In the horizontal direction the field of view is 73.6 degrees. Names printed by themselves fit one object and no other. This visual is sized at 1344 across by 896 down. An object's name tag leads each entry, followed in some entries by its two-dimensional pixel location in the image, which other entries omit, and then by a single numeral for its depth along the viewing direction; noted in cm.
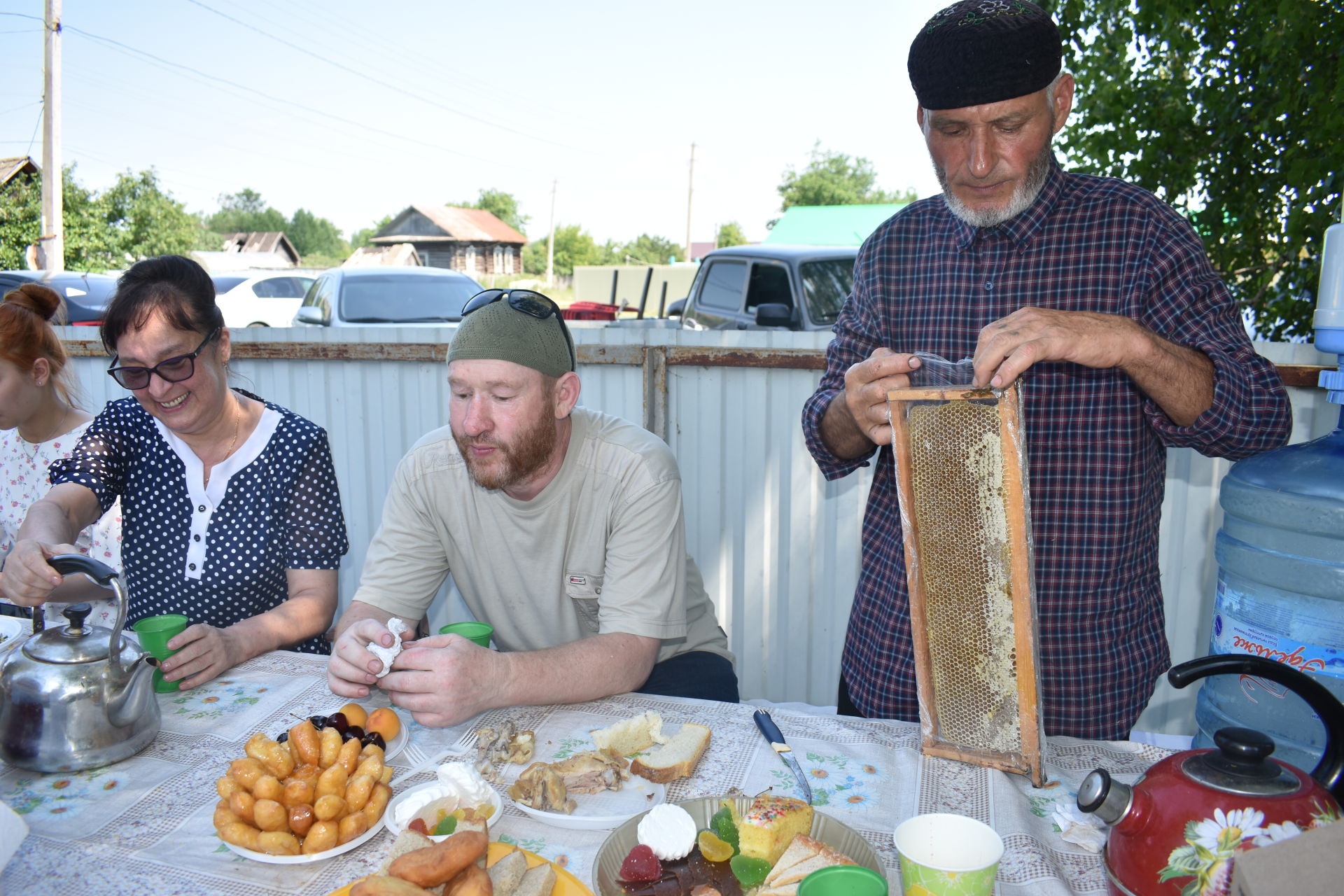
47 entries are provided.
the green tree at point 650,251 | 6334
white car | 1410
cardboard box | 90
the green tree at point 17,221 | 2183
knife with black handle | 166
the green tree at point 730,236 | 5403
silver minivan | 931
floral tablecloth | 143
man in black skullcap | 186
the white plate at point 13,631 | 236
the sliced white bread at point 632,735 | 180
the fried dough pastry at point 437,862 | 123
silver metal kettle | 171
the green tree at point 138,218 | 2558
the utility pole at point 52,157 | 1598
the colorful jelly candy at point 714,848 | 138
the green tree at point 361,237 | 7837
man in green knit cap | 230
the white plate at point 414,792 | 149
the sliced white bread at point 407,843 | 133
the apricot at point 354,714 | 178
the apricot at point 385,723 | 178
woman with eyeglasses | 261
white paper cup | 122
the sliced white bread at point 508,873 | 131
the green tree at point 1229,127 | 356
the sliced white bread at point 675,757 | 169
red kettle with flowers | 110
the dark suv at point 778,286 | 740
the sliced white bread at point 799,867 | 129
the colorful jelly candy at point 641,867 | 133
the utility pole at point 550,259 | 4869
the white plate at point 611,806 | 154
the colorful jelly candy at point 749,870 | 136
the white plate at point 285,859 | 141
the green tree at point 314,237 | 8425
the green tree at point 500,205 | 6681
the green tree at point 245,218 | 8600
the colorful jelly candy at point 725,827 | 143
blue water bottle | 198
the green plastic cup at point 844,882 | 119
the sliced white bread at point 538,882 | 130
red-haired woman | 324
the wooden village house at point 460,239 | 5519
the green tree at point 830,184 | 4478
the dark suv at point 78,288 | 1012
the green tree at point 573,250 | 5950
